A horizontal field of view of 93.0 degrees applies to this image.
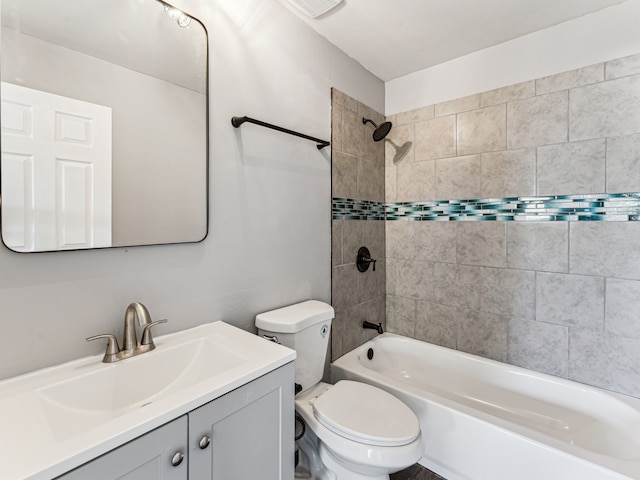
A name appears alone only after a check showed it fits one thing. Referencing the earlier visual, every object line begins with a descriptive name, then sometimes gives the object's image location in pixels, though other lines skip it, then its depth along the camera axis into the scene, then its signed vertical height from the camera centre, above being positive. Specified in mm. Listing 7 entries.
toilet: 1192 -789
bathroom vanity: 636 -461
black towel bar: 1382 +539
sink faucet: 999 -347
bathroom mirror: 880 +378
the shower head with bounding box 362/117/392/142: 2213 +798
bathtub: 1278 -943
